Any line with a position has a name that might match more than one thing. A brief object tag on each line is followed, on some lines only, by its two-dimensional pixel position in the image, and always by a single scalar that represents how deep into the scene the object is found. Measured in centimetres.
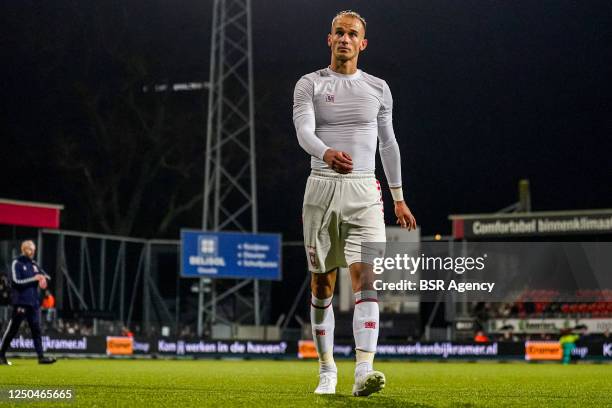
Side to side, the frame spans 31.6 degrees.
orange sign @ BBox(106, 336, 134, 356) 2847
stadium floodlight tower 3650
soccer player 787
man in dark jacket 1608
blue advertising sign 3884
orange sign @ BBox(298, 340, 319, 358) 3109
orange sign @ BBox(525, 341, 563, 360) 3000
